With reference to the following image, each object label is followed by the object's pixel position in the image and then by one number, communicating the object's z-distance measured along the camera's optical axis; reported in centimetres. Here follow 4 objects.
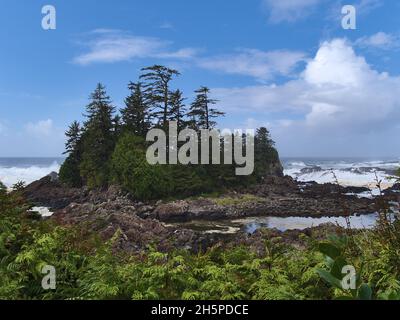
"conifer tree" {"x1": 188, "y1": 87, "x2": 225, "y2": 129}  2408
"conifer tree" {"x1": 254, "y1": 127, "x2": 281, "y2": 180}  3166
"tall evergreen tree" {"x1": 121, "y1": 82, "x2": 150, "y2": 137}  2311
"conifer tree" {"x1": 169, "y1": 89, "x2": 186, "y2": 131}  1911
